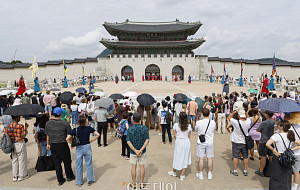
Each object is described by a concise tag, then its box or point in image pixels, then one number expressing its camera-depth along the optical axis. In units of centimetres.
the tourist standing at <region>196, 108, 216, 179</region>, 412
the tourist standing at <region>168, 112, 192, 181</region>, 396
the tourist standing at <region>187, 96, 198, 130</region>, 748
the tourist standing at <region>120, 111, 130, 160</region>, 459
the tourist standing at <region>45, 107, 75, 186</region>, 389
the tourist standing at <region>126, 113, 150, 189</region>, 368
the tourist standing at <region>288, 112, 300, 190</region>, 348
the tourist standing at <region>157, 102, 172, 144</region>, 626
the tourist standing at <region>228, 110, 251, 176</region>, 420
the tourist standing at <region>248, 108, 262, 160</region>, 474
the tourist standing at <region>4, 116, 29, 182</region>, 407
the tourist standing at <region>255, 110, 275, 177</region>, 416
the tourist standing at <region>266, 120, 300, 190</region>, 332
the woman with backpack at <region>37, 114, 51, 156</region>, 455
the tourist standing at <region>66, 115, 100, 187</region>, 379
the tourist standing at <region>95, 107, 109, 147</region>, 625
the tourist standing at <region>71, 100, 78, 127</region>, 781
